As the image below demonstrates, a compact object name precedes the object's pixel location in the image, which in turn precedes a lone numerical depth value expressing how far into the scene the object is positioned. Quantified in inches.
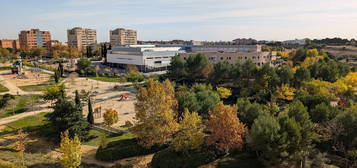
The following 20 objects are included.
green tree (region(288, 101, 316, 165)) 810.8
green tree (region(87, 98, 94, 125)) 1338.6
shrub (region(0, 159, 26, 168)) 781.7
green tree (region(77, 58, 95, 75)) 3048.7
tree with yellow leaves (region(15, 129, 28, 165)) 861.5
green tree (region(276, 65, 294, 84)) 1766.7
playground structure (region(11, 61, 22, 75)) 3018.0
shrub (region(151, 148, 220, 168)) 845.8
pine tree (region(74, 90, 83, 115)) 1316.4
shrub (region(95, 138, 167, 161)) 961.5
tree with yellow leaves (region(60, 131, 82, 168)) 752.7
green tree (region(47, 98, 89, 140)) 1109.1
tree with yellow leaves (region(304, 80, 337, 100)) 1528.1
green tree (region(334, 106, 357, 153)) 894.4
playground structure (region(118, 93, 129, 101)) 1990.9
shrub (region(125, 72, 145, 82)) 2513.5
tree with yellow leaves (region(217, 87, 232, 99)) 1791.3
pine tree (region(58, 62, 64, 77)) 2981.8
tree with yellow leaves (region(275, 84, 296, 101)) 1648.4
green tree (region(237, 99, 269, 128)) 997.8
